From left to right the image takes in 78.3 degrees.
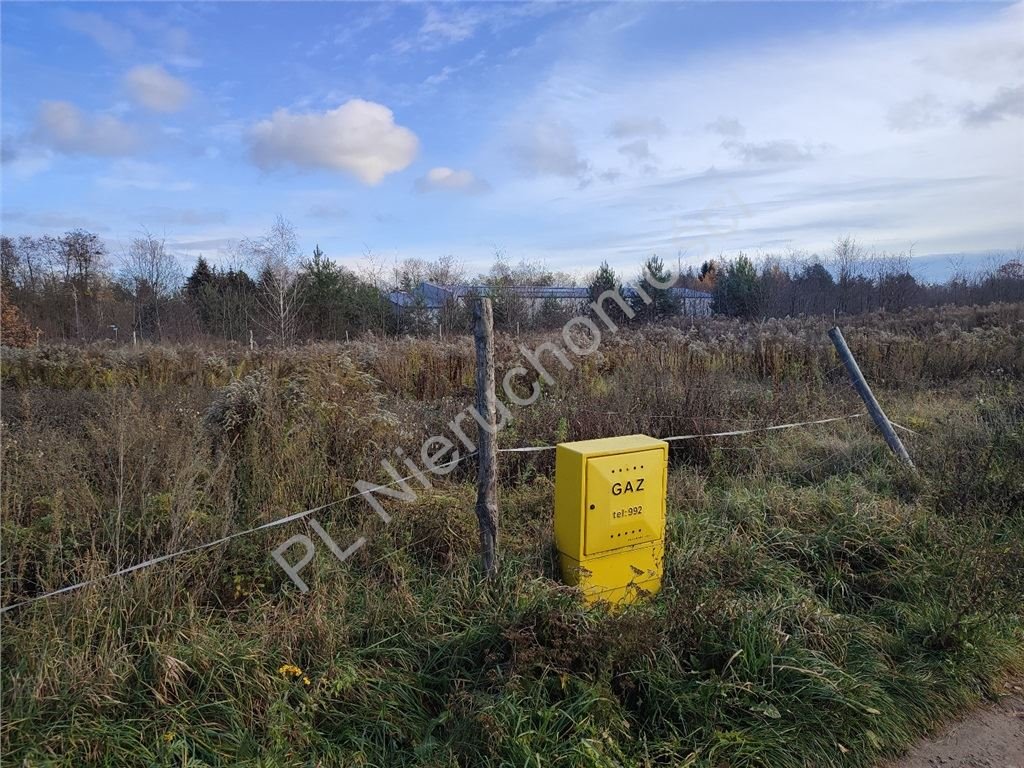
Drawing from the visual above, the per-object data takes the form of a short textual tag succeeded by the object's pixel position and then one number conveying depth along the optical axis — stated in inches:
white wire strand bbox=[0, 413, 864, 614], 124.4
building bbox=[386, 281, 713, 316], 881.2
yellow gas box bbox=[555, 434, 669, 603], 152.9
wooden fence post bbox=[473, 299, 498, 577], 153.7
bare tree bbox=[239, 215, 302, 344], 804.0
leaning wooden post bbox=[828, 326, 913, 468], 248.1
